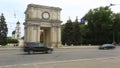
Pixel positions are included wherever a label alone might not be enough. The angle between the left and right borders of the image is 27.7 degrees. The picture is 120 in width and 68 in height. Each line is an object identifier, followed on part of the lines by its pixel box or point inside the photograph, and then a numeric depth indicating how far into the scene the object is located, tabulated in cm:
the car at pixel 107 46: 5264
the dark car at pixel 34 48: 3184
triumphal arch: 6100
